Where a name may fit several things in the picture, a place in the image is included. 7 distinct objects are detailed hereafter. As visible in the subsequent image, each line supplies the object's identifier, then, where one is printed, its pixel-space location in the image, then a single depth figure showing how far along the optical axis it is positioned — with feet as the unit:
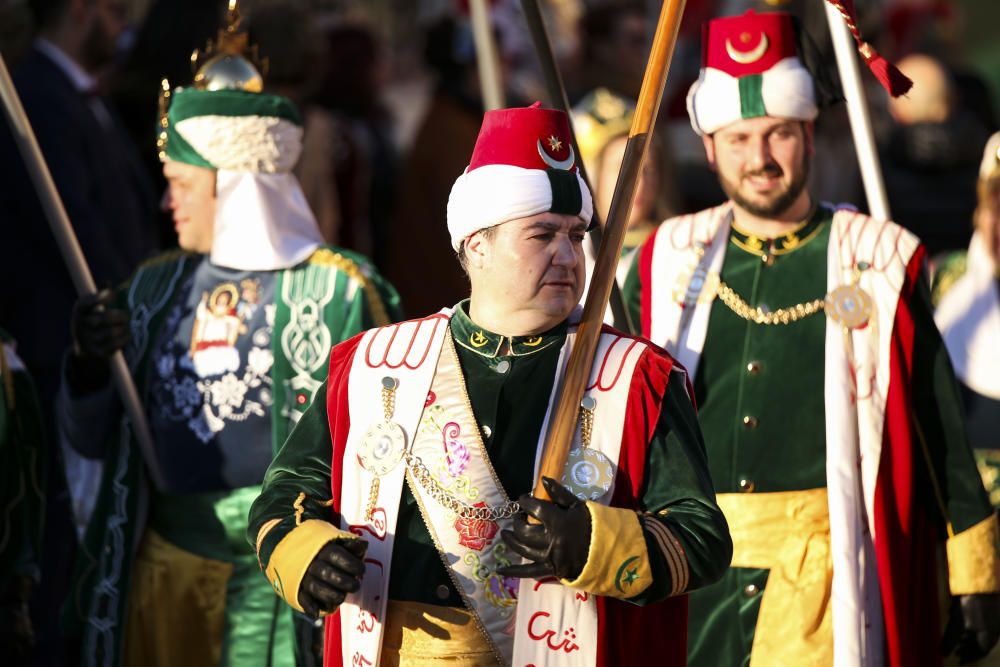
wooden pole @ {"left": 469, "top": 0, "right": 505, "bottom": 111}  39.99
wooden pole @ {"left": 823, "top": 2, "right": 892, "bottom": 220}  38.65
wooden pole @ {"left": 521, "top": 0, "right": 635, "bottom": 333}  33.17
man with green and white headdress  37.27
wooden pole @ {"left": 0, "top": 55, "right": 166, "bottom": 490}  37.09
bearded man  34.50
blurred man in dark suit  48.11
